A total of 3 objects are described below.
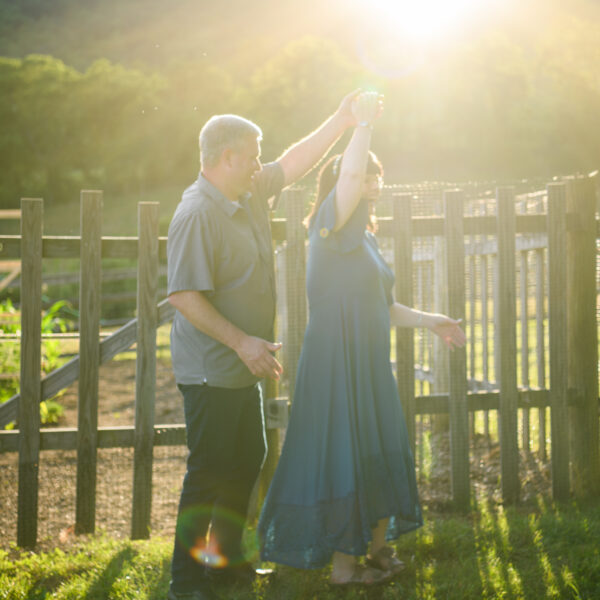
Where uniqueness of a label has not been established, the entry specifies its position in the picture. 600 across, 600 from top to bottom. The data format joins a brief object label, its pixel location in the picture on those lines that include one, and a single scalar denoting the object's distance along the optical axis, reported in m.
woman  2.74
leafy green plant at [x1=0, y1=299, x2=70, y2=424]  6.27
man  2.52
